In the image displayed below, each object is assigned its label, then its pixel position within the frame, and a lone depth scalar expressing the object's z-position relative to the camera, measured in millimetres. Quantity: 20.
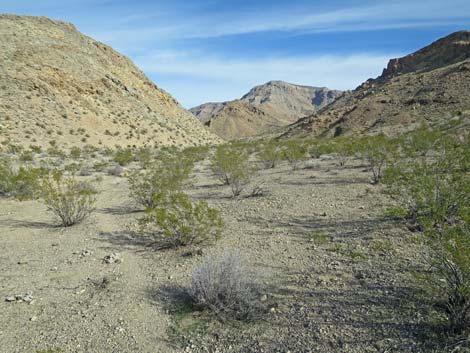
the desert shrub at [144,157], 21562
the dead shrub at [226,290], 4918
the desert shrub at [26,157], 19641
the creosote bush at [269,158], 20344
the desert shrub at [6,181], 12300
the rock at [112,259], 6782
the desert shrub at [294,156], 19508
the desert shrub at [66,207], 9016
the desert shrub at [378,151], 13572
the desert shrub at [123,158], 22094
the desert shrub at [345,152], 17734
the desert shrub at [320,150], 23208
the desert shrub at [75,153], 23652
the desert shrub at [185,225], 7441
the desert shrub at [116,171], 18297
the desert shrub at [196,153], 26406
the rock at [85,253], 7121
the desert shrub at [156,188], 10592
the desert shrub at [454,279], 3992
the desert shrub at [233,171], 12704
